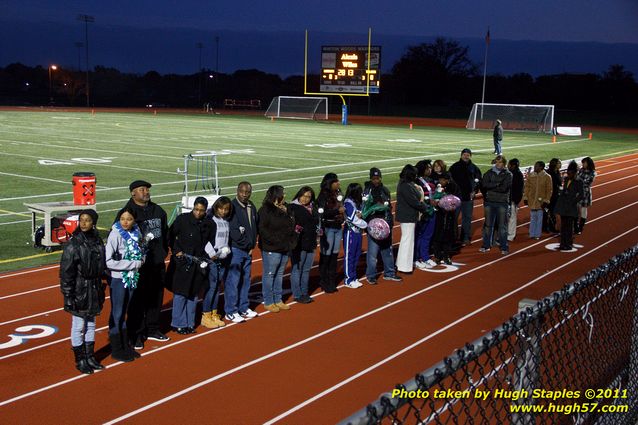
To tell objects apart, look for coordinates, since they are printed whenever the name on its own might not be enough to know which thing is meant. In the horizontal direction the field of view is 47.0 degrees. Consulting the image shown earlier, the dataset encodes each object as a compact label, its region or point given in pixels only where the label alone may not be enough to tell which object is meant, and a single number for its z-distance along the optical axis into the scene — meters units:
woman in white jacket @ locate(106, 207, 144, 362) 7.64
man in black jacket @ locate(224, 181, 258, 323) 9.25
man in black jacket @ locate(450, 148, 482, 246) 13.91
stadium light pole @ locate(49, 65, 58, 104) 95.00
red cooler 13.23
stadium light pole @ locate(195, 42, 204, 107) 108.45
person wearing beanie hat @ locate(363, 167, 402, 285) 11.23
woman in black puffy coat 7.09
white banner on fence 52.31
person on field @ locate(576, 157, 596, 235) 14.91
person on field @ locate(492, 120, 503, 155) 33.09
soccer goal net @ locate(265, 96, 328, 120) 71.69
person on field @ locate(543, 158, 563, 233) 15.49
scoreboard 55.25
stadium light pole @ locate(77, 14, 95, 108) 97.07
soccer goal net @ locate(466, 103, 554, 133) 55.88
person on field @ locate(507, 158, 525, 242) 14.48
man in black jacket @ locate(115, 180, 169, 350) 8.20
